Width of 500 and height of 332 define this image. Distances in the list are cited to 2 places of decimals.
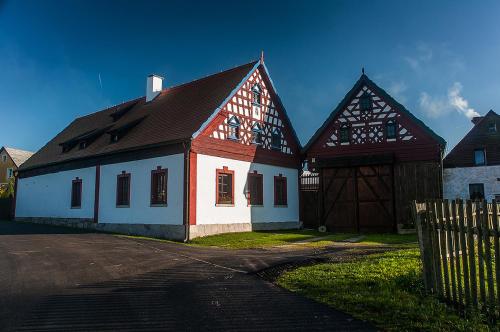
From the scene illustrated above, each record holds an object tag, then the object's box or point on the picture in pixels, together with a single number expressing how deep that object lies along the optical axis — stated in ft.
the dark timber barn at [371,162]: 73.10
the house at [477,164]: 93.40
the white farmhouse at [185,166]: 63.77
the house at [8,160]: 182.70
